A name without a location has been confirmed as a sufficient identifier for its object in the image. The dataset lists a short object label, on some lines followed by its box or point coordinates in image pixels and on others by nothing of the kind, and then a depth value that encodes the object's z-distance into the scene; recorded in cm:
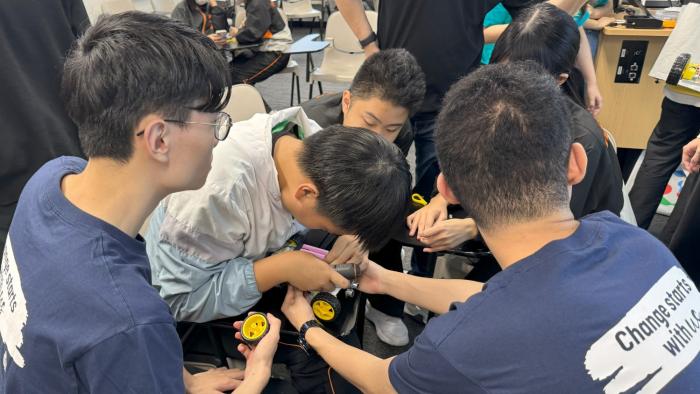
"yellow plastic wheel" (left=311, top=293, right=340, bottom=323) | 120
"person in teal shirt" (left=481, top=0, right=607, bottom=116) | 208
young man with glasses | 67
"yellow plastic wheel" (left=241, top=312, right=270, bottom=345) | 109
